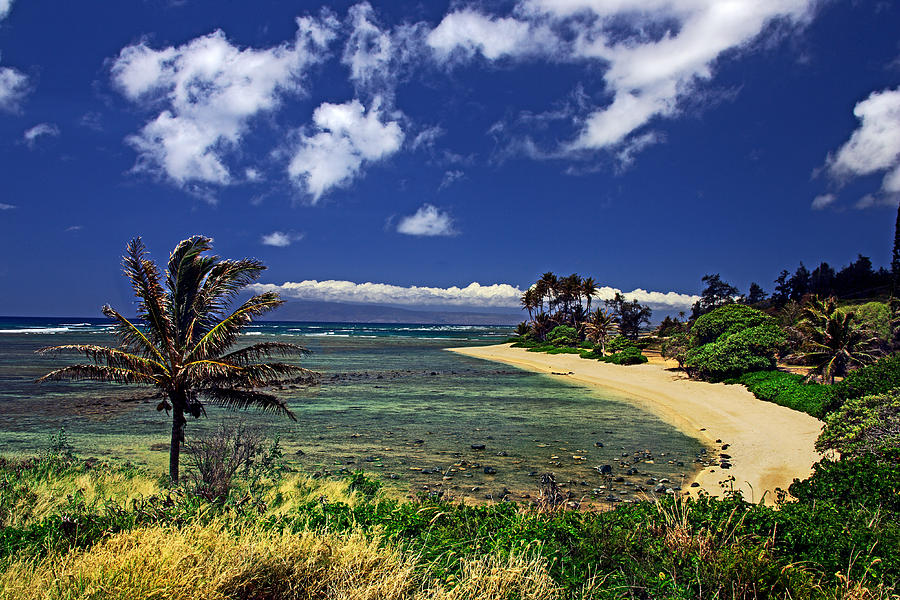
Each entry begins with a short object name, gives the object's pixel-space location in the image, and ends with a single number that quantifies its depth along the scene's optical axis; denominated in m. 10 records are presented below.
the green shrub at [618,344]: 55.32
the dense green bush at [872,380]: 15.49
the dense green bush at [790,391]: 20.77
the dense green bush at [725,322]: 34.41
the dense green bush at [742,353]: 30.47
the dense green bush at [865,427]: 10.74
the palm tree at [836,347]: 24.78
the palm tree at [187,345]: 10.91
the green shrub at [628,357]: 46.19
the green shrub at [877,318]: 31.41
